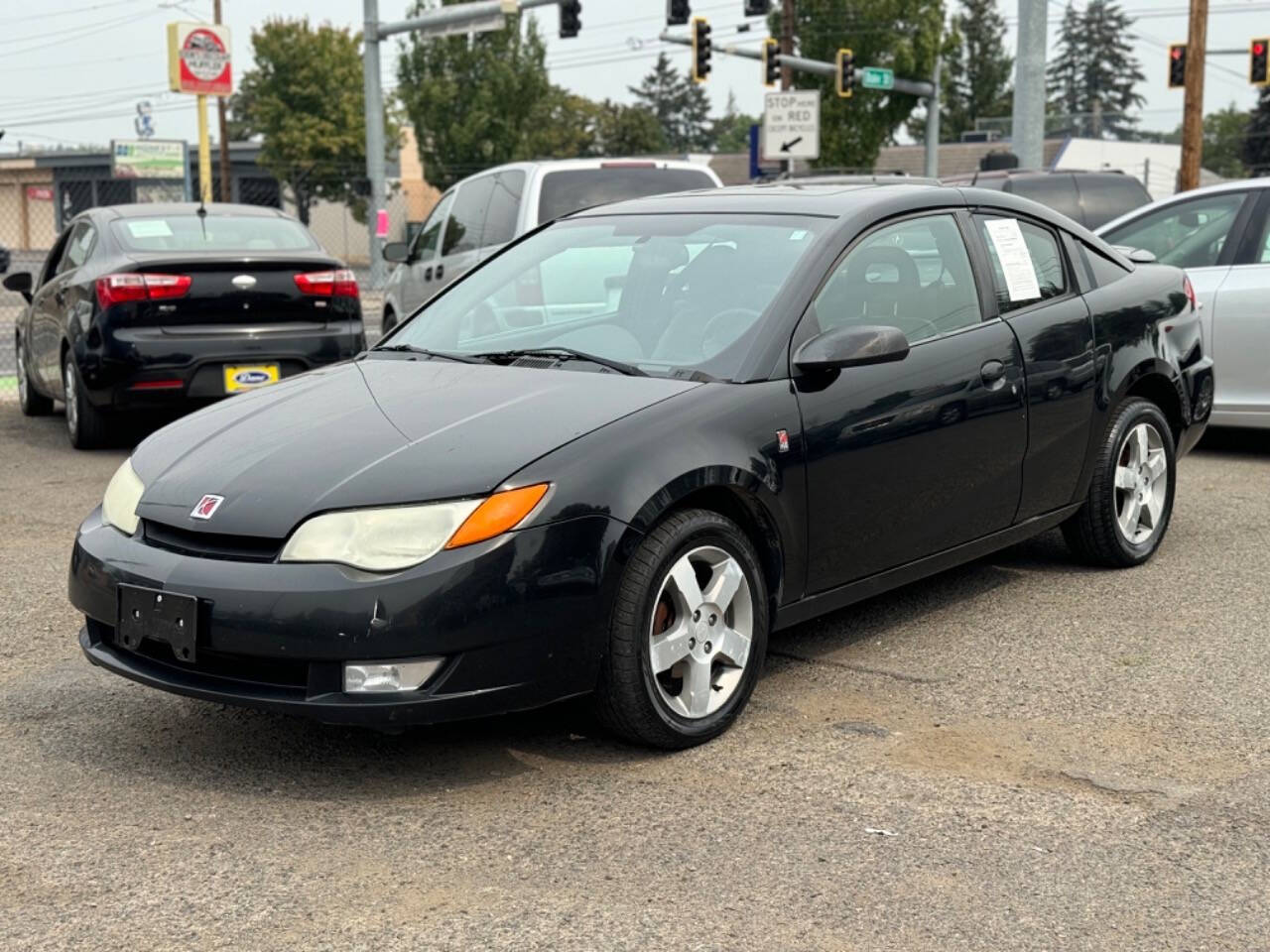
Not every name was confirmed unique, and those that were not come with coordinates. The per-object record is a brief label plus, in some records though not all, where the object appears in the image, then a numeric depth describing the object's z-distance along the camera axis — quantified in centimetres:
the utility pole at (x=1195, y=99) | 2398
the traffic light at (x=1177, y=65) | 2803
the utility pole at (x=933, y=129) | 3128
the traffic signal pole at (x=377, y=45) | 2795
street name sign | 3020
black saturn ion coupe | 376
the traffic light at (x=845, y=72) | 3167
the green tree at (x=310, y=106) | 5584
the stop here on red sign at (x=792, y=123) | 2355
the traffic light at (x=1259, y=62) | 3030
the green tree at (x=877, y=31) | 3656
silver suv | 1091
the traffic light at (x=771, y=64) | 3125
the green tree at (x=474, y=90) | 4603
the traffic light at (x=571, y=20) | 2788
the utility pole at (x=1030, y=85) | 1812
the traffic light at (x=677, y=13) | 2844
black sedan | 916
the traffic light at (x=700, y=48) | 3127
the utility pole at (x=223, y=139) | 4666
